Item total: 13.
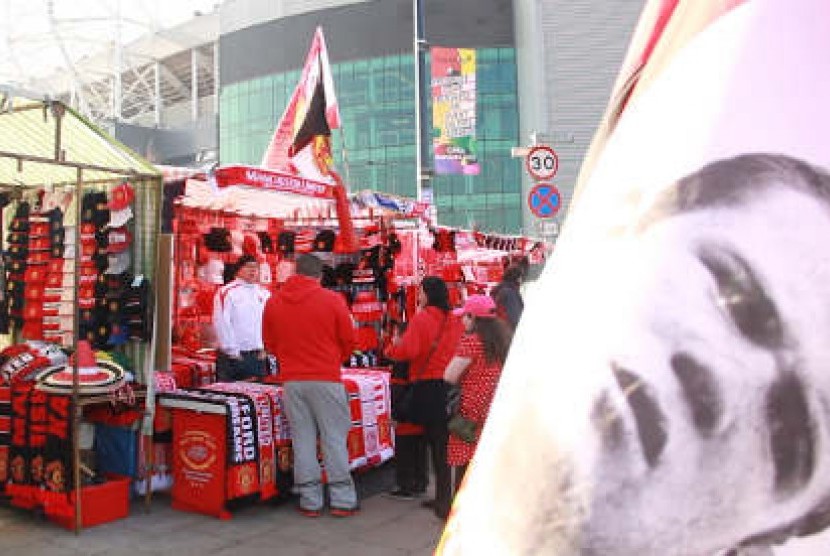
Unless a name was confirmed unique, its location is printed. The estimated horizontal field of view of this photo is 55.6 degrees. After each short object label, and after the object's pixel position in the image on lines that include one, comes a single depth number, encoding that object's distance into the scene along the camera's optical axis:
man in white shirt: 7.52
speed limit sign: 11.52
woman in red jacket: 5.75
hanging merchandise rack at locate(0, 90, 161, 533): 5.26
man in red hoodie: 5.52
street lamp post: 12.47
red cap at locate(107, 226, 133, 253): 5.81
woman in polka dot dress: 4.79
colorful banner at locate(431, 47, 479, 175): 15.16
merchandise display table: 5.58
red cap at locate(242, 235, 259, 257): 8.46
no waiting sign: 10.73
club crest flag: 8.12
